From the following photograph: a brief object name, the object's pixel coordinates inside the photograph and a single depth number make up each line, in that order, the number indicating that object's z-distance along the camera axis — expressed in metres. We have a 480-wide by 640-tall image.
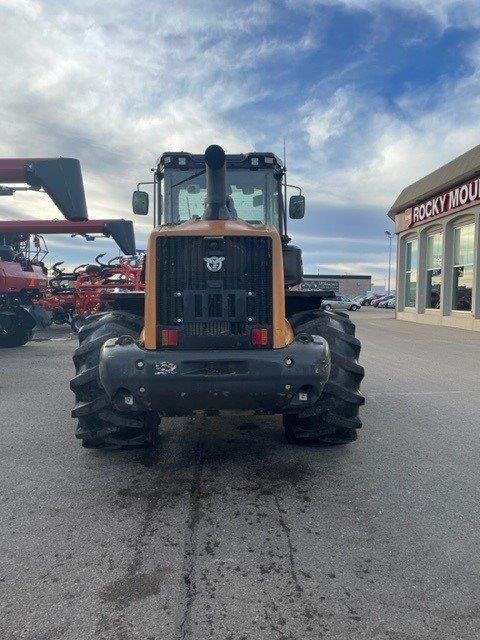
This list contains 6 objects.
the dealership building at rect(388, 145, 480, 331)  18.12
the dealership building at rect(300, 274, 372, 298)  64.44
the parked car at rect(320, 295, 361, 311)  35.14
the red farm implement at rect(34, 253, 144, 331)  14.60
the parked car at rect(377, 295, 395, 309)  44.59
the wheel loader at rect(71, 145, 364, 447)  3.51
